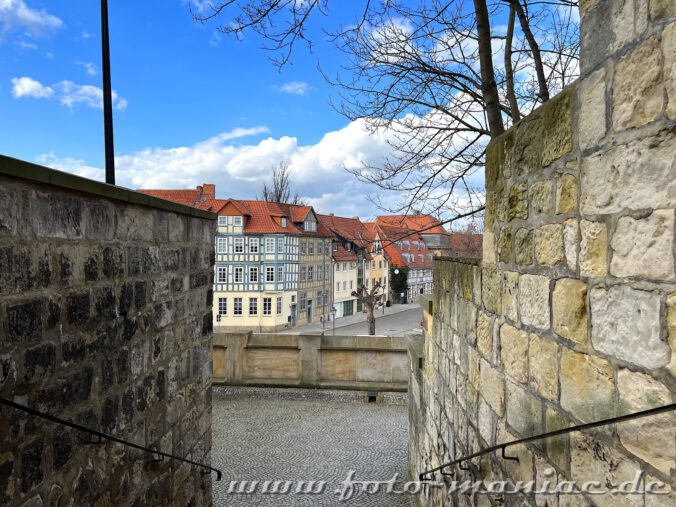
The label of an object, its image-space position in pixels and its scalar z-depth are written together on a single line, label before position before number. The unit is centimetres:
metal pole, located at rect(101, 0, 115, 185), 376
